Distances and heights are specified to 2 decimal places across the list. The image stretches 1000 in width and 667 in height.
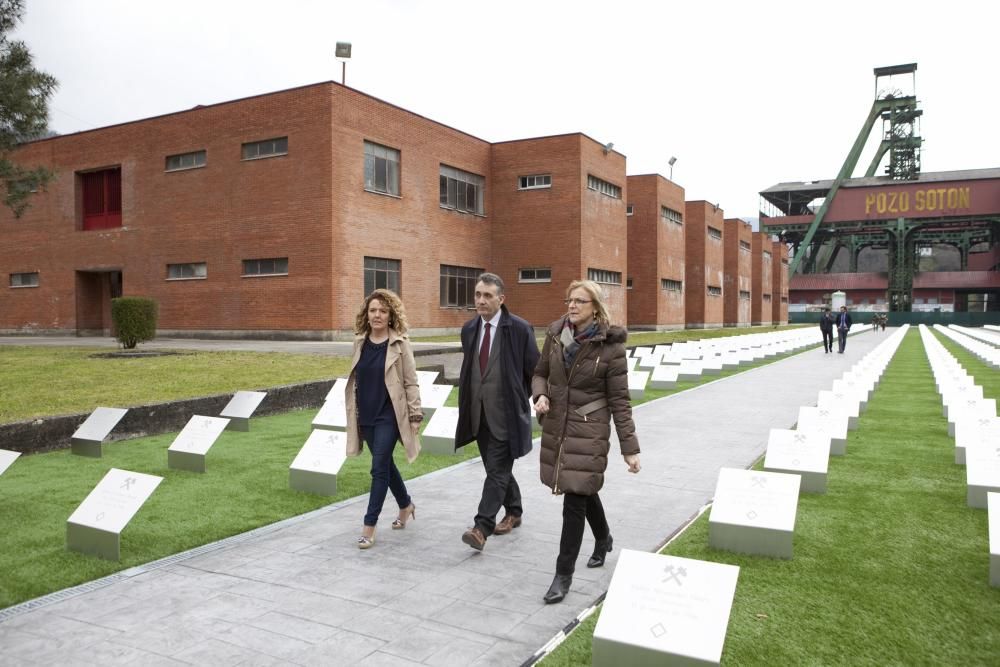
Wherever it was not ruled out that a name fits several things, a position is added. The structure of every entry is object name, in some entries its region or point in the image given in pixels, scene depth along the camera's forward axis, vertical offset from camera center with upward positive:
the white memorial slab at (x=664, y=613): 3.03 -1.29
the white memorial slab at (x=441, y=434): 8.38 -1.37
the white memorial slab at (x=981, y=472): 5.93 -1.30
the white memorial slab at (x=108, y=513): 4.65 -1.29
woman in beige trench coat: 5.20 -0.54
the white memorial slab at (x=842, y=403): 9.74 -1.20
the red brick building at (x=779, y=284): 85.56 +3.62
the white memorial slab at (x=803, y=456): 6.52 -1.29
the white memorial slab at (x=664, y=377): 15.36 -1.33
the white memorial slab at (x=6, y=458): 5.66 -1.12
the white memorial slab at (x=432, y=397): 10.54 -1.21
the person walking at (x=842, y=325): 28.77 -0.43
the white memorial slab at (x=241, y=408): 9.67 -1.25
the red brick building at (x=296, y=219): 27.98 +4.28
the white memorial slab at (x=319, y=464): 6.40 -1.32
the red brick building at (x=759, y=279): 76.19 +3.81
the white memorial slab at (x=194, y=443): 7.17 -1.28
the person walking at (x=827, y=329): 29.06 -0.58
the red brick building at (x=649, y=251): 48.25 +4.27
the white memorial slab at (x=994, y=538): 4.26 -1.32
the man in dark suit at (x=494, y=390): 4.99 -0.53
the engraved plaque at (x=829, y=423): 7.68 -1.16
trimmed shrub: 18.50 -0.08
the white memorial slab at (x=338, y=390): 9.45 -1.00
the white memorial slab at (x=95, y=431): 8.00 -1.29
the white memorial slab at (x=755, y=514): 4.74 -1.33
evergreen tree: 20.55 +6.45
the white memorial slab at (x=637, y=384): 13.37 -1.28
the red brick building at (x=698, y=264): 57.09 +3.99
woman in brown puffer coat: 3.99 -0.56
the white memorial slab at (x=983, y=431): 6.13 -1.02
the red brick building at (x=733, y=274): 66.81 +3.83
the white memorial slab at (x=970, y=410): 8.25 -1.12
